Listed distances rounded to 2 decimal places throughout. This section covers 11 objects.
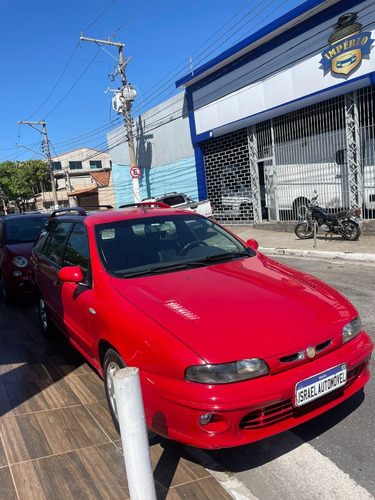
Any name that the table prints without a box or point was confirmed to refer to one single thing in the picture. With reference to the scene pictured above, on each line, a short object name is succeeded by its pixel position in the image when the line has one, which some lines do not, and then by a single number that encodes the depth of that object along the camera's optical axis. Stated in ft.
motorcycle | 33.06
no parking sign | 60.49
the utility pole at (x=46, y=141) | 113.60
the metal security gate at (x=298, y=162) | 36.73
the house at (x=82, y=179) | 115.24
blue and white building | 36.27
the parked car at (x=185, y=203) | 46.08
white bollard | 6.18
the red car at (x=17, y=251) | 21.80
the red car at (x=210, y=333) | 7.21
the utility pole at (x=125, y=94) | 64.88
